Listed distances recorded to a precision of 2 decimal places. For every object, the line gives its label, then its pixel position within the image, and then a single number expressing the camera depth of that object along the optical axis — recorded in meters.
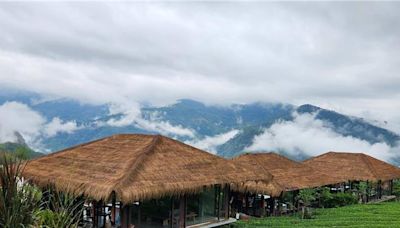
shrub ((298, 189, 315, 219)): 20.78
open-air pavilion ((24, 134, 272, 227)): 12.83
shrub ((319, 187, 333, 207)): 25.50
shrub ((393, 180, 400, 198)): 34.50
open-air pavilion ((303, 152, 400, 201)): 29.55
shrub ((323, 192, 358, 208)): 25.77
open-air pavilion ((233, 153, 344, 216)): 21.52
